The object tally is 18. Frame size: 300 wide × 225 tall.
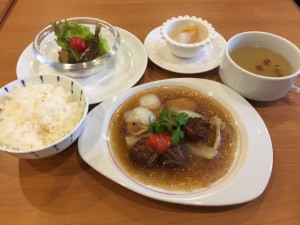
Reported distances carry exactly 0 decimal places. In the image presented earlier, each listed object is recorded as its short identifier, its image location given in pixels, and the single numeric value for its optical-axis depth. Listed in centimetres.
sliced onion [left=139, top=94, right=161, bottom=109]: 46
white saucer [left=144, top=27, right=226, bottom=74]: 52
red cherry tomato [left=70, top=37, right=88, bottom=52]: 50
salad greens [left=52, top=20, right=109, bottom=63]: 50
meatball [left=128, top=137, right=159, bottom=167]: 36
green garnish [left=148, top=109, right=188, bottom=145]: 38
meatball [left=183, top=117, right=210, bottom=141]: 38
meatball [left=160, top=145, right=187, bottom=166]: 37
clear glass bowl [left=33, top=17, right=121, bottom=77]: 47
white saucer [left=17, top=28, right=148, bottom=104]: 48
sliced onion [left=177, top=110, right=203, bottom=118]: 43
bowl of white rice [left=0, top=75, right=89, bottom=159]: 34
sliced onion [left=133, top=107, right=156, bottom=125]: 42
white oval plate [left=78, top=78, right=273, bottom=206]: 33
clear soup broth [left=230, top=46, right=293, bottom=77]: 46
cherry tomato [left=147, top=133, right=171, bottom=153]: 37
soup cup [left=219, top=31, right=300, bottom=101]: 43
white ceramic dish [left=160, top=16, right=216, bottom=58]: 51
